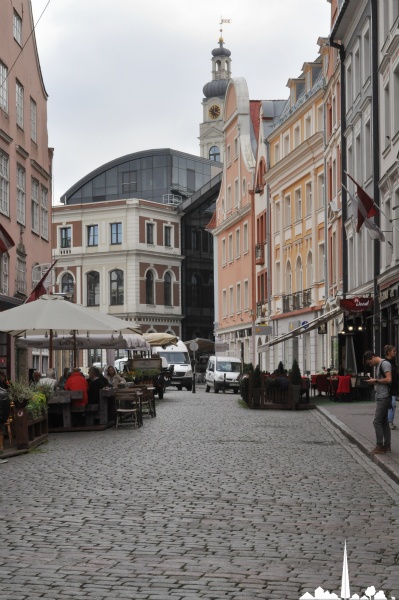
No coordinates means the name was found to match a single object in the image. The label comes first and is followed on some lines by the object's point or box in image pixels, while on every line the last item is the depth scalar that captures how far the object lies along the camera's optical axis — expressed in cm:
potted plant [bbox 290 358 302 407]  3253
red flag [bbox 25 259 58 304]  3363
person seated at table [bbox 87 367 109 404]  2373
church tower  14500
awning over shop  3778
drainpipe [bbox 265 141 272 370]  6069
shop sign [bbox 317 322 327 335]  4554
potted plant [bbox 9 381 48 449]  1766
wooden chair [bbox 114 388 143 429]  2420
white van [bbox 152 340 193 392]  5859
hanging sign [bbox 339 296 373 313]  3612
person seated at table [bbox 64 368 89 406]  2294
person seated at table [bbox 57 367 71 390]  2724
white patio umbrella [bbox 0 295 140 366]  2266
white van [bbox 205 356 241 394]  5248
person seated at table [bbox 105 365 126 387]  2980
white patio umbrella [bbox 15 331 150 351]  3078
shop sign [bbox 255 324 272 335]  4828
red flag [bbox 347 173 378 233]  2980
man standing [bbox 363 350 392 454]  1623
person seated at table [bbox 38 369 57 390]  2319
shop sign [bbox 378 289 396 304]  3200
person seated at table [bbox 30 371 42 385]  2855
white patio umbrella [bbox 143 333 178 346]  4544
